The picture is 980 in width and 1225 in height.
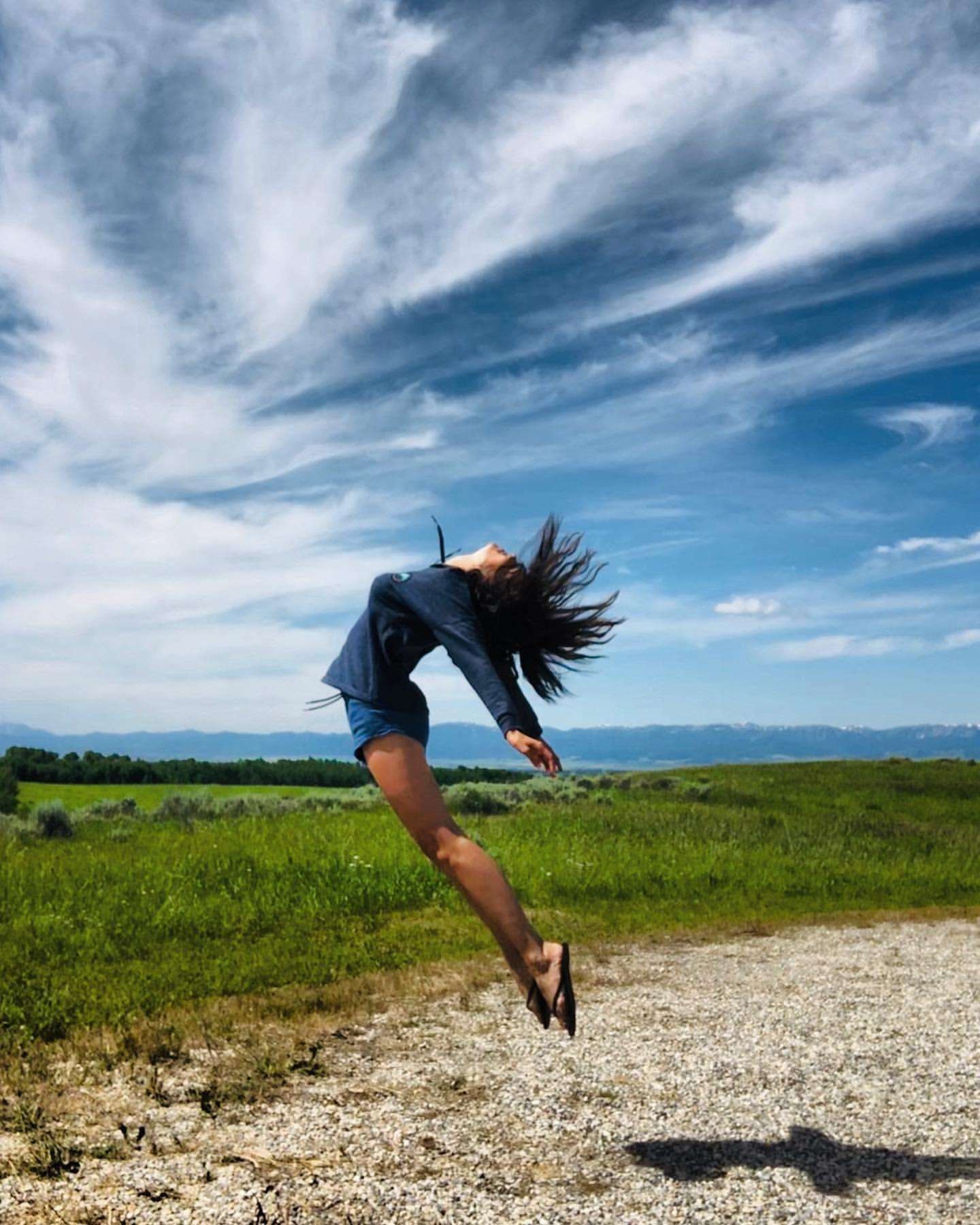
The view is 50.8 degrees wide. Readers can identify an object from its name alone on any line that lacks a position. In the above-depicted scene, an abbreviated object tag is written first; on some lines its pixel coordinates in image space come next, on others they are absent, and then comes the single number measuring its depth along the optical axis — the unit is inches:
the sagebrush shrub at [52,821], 666.8
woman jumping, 199.8
